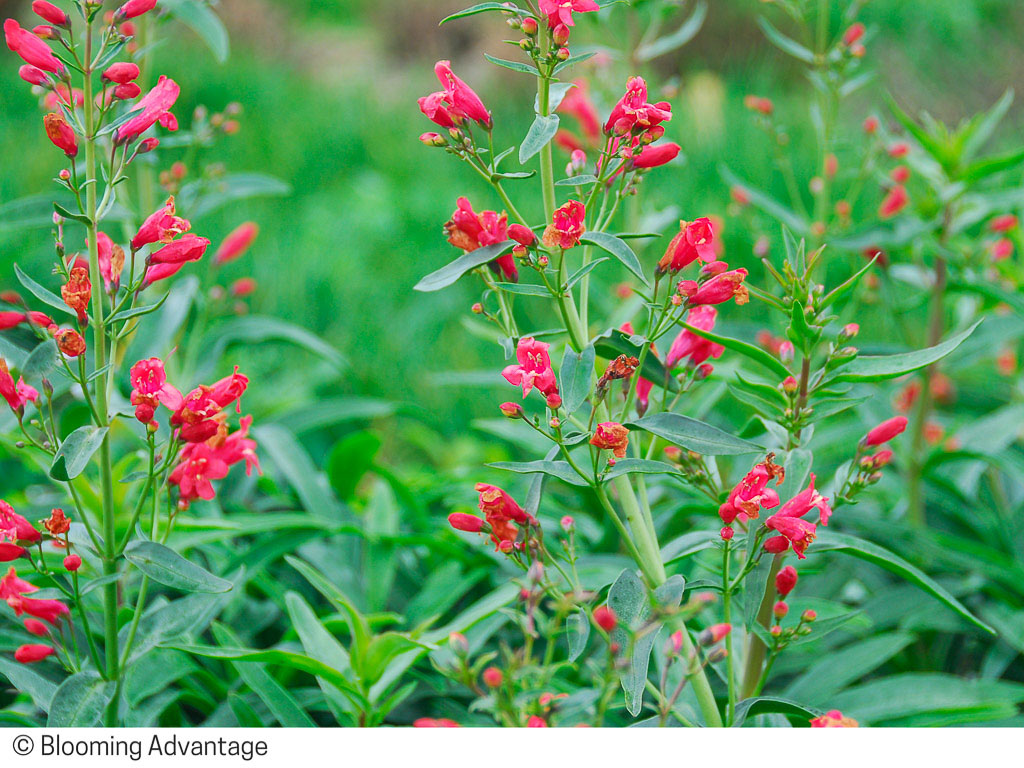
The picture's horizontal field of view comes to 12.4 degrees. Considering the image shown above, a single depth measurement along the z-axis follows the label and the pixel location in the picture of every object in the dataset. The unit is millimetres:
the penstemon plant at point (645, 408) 1582
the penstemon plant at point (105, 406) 1594
